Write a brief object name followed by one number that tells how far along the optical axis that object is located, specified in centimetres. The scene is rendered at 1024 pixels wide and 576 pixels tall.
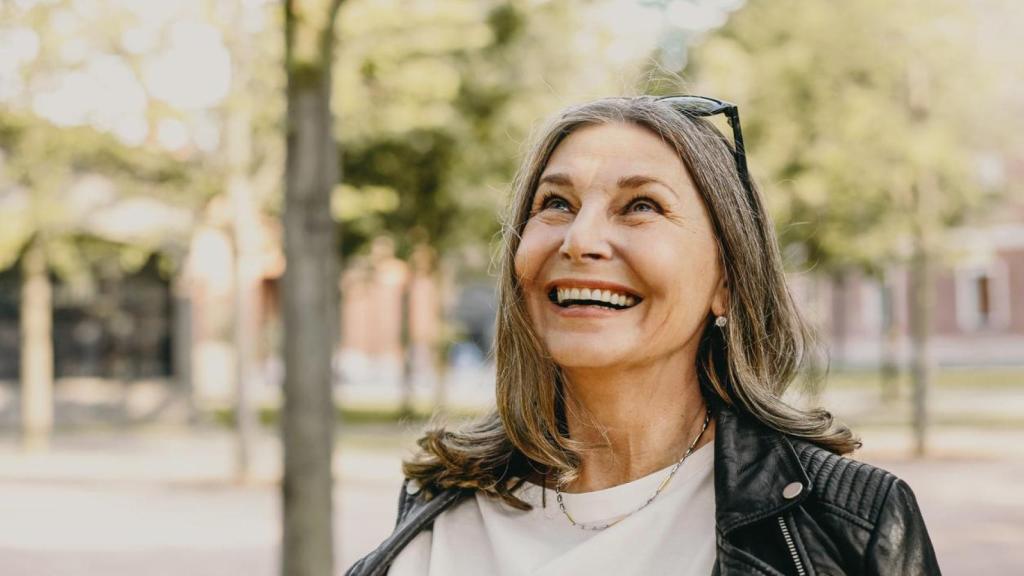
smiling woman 184
